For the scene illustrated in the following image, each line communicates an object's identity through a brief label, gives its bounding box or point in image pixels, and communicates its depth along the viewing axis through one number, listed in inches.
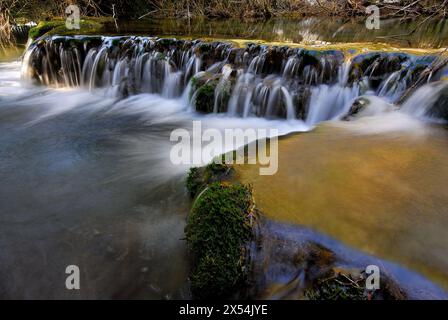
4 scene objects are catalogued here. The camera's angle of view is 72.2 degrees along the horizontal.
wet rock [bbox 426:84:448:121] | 176.3
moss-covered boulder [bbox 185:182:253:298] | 92.7
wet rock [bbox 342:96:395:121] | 205.3
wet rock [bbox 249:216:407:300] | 82.4
